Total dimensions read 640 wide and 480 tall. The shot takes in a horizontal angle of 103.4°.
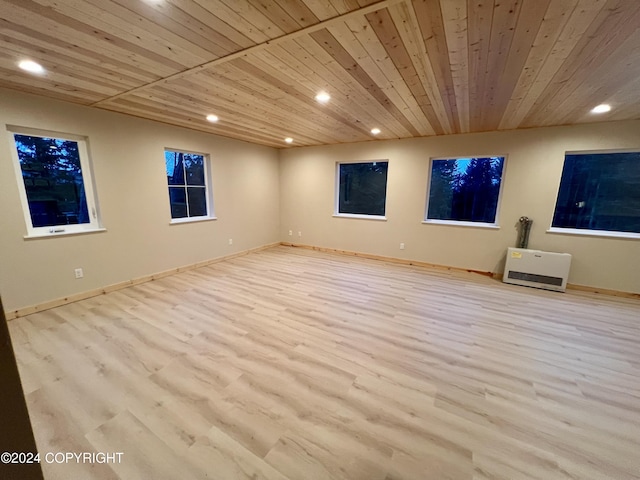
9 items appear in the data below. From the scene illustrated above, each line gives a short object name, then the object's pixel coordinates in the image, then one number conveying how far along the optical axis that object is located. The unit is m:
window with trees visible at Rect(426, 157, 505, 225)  4.30
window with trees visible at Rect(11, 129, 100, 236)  2.80
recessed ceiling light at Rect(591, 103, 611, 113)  2.79
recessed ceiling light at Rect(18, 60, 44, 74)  1.98
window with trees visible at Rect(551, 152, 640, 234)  3.51
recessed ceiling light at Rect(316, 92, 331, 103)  2.59
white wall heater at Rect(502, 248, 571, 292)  3.63
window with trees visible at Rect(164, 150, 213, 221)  4.16
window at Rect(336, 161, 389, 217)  5.20
